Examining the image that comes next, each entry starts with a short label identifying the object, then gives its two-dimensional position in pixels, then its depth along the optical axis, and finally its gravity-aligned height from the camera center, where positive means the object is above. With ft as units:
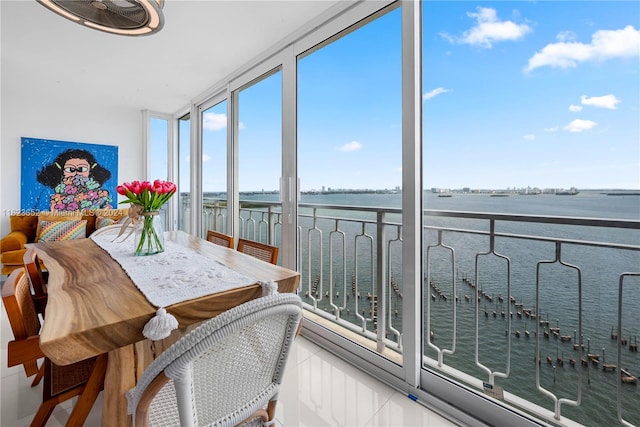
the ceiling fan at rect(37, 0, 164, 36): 4.27 +3.06
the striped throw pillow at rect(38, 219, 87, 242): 11.25 -0.94
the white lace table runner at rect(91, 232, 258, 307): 3.47 -1.00
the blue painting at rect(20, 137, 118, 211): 12.18 +1.46
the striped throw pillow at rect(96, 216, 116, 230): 12.62 -0.64
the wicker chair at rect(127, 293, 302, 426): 1.99 -1.32
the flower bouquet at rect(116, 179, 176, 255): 4.95 -0.06
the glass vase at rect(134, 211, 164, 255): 5.25 -0.53
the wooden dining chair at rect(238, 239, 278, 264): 5.68 -0.94
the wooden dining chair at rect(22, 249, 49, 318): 4.91 -1.33
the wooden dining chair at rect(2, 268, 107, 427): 2.92 -2.16
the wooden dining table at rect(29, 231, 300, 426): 2.60 -1.11
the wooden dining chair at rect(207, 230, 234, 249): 6.98 -0.85
